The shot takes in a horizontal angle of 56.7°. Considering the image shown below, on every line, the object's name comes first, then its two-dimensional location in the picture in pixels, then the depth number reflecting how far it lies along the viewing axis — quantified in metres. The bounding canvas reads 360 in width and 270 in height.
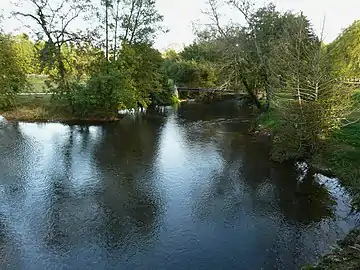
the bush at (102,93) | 30.73
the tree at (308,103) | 16.41
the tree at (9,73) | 30.28
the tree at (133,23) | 33.38
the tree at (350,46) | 32.75
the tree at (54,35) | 30.16
